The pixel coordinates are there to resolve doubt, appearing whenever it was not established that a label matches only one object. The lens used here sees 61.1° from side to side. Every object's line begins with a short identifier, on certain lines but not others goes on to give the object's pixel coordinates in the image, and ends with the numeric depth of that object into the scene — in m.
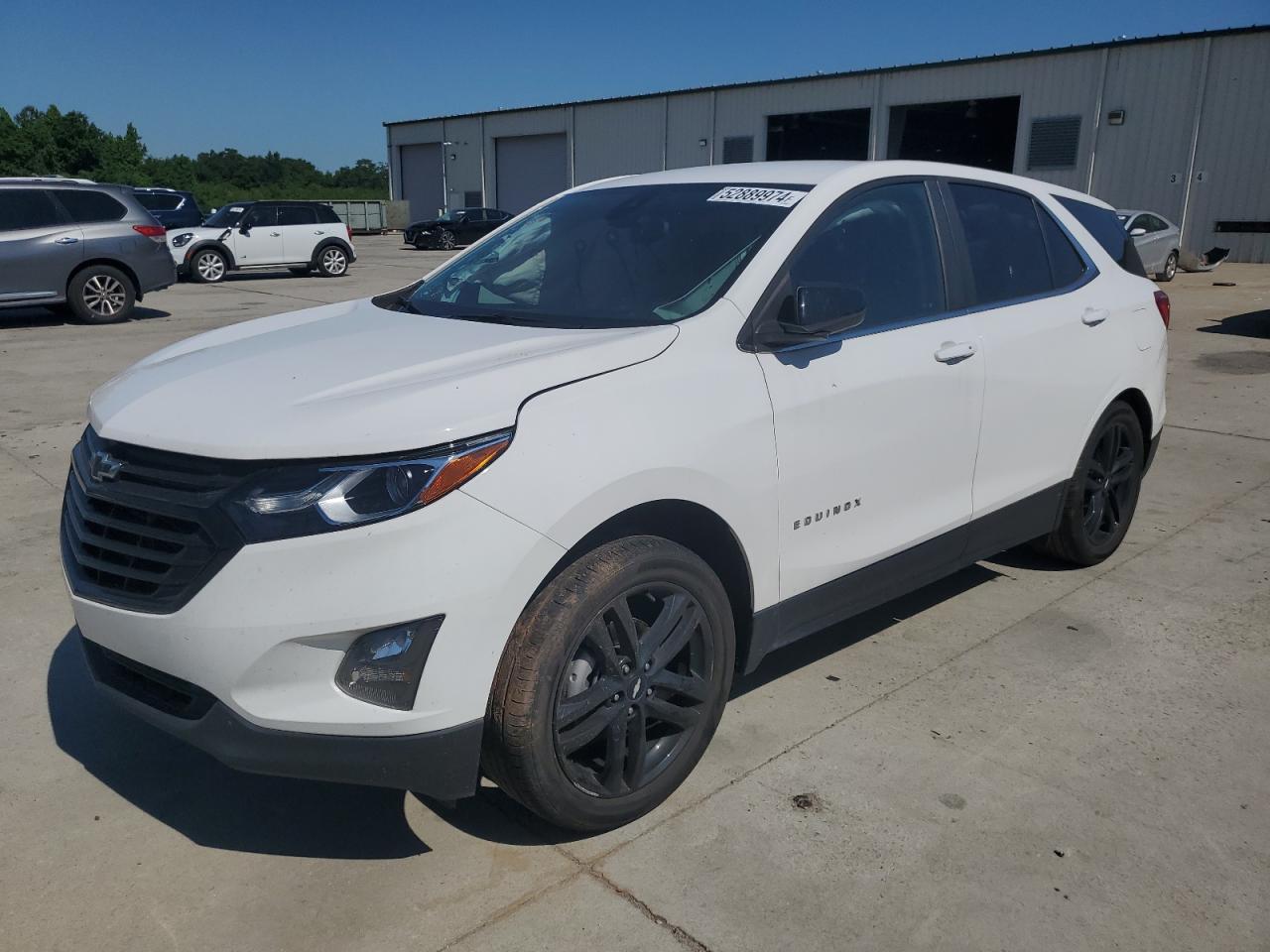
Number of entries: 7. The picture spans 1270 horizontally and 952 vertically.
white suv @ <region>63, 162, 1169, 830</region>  2.40
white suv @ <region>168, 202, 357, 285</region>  20.62
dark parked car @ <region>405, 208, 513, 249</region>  33.59
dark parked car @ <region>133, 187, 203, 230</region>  21.50
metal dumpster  45.53
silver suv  12.91
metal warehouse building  26.27
